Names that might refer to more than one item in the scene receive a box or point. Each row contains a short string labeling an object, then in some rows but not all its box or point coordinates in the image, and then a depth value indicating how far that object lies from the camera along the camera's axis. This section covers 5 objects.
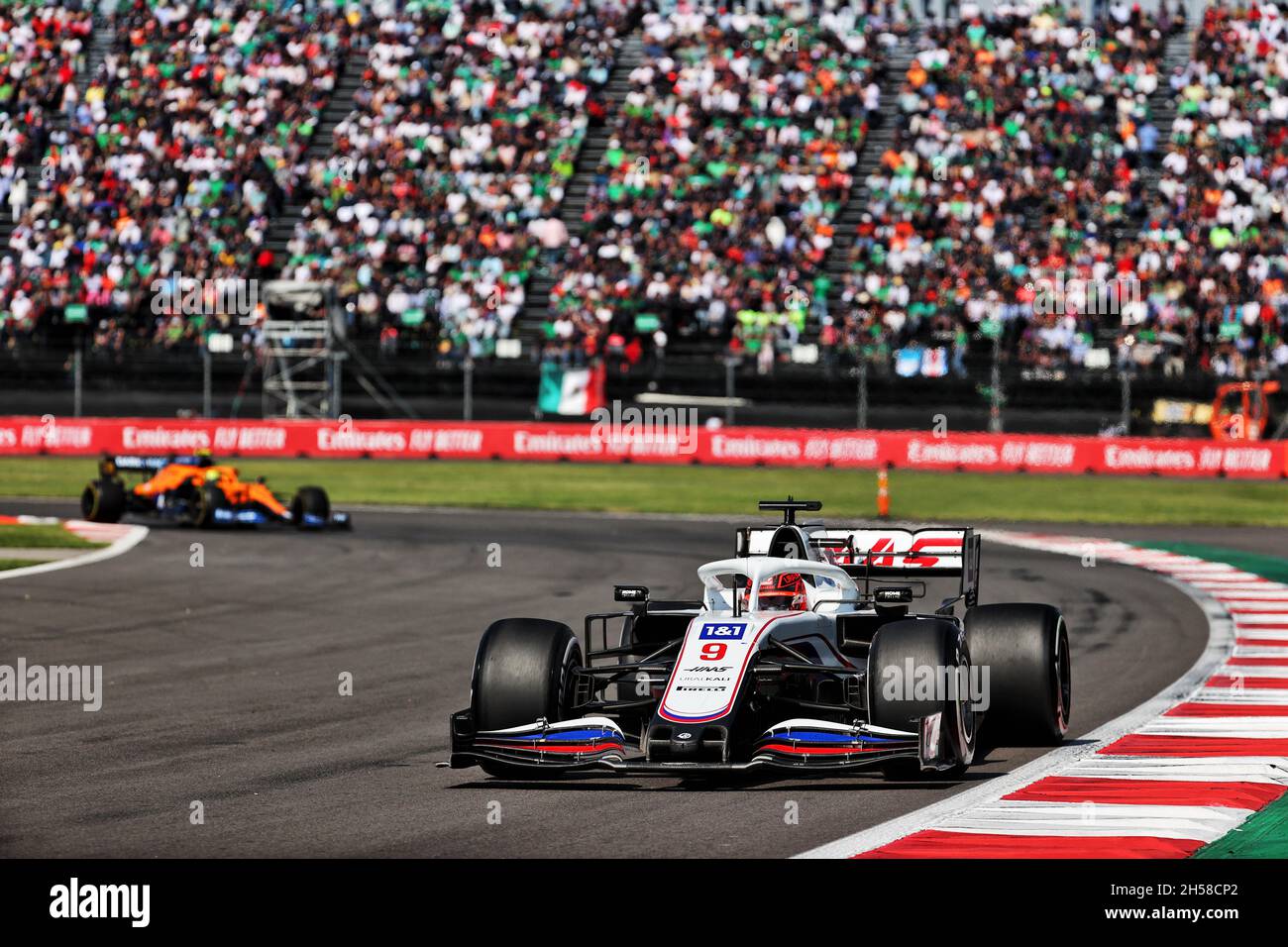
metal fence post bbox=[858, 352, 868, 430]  37.78
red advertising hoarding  36.75
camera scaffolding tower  40.50
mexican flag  39.56
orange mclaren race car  25.56
